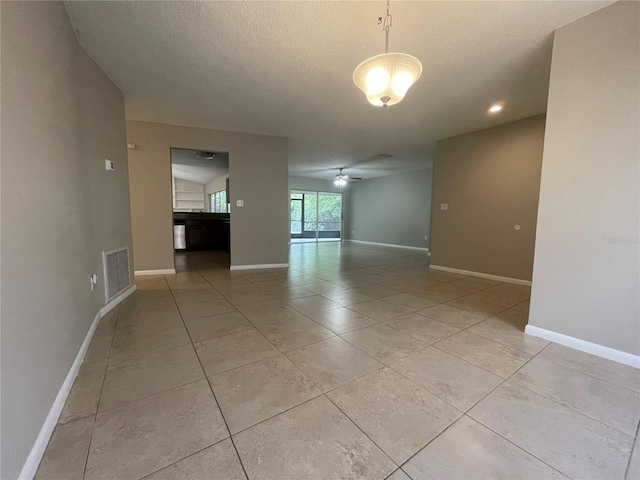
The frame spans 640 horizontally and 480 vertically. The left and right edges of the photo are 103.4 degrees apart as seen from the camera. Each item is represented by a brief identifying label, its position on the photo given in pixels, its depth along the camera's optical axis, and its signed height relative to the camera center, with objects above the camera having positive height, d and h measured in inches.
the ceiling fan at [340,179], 330.1 +50.6
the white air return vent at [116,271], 106.6 -25.5
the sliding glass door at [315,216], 395.7 +2.6
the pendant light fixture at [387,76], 63.4 +37.5
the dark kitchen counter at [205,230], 273.9 -15.1
